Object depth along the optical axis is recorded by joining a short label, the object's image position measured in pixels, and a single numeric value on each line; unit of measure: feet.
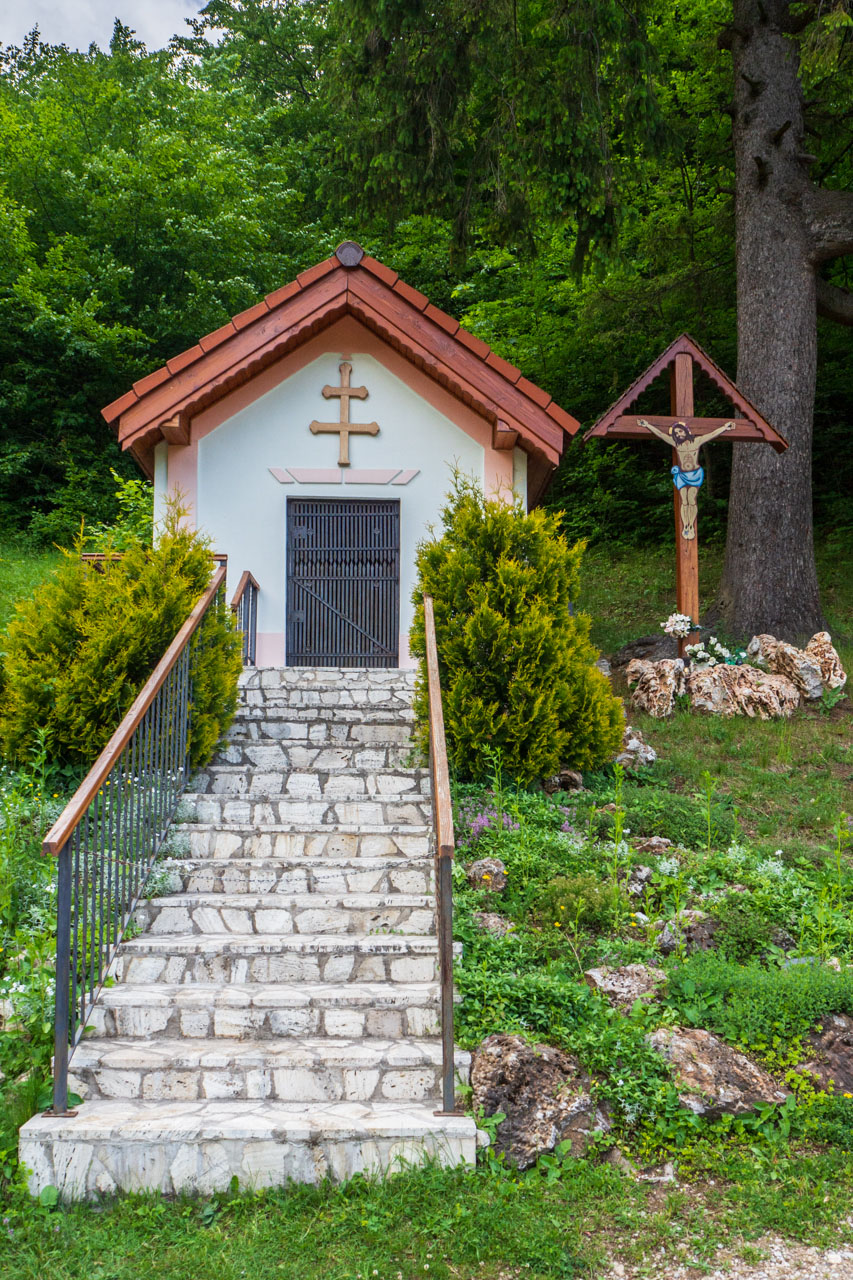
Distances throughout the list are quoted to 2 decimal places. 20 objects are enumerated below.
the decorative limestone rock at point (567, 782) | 21.18
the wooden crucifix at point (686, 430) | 28.91
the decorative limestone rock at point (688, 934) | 14.99
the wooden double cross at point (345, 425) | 29.81
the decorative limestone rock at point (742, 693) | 27.53
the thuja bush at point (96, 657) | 19.53
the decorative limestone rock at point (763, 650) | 29.43
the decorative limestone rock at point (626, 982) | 13.76
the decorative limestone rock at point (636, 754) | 23.17
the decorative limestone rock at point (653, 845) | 18.17
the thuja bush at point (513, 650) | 20.31
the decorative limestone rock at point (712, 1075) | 12.17
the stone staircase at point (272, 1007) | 11.36
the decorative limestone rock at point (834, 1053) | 12.55
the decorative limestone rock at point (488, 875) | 16.39
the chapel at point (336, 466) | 29.60
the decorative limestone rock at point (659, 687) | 27.76
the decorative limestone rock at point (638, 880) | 16.63
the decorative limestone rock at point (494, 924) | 15.15
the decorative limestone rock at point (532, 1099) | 11.78
